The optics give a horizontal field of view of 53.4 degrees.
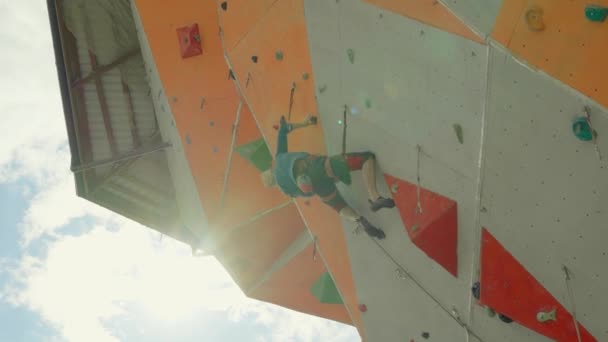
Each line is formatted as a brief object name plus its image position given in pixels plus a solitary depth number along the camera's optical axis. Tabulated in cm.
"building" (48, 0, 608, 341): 294
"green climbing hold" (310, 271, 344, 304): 601
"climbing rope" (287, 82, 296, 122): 469
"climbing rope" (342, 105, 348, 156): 430
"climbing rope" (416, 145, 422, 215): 380
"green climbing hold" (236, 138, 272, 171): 588
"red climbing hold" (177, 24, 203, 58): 590
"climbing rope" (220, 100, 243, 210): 592
